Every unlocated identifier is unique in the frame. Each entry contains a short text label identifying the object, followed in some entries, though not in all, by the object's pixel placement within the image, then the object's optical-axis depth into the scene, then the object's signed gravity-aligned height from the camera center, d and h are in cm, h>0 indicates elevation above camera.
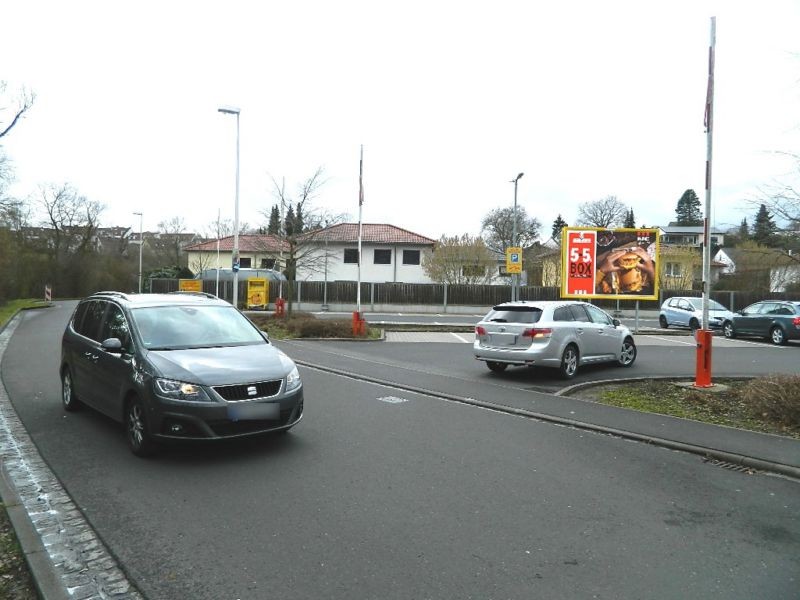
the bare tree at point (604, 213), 7481 +929
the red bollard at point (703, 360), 1027 -113
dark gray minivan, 598 -91
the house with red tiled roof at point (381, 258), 5456 +250
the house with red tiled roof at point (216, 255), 5750 +290
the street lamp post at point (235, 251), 2650 +138
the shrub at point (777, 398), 794 -139
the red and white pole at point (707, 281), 1033 +19
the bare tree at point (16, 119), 2727 +710
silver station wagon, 1218 -95
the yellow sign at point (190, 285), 3678 -14
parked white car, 2705 -97
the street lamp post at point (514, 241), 3051 +240
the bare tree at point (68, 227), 6031 +524
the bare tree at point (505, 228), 7356 +718
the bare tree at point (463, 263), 4875 +197
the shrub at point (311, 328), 2122 -148
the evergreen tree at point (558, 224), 10276 +1088
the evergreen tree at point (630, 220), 9979 +1161
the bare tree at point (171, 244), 7481 +470
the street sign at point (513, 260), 2745 +125
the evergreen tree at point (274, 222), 2774 +280
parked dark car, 2162 -103
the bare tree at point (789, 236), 954 +92
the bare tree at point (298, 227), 2600 +246
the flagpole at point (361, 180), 2181 +366
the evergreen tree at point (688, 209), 11175 +1488
